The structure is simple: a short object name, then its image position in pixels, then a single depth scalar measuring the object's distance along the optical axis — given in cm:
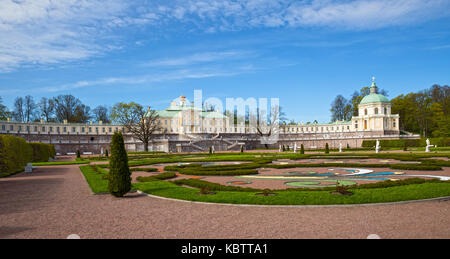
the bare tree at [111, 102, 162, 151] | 6544
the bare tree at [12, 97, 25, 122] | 7950
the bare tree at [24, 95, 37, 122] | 8031
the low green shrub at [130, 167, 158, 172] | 2102
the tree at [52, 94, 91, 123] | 8300
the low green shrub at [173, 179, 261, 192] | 1194
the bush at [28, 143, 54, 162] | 3416
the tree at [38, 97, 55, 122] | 8162
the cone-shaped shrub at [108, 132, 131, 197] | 1150
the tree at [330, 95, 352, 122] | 9706
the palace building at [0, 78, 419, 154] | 6731
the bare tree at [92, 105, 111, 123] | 9256
